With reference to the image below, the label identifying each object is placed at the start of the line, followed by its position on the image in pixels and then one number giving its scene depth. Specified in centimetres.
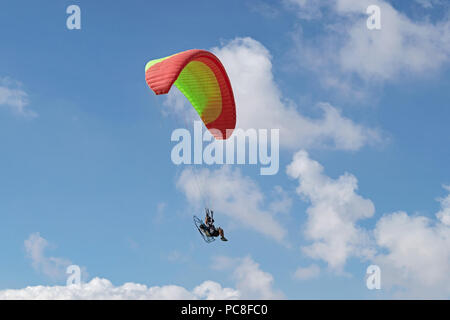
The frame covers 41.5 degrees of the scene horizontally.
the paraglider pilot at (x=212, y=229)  3125
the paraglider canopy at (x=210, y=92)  3275
